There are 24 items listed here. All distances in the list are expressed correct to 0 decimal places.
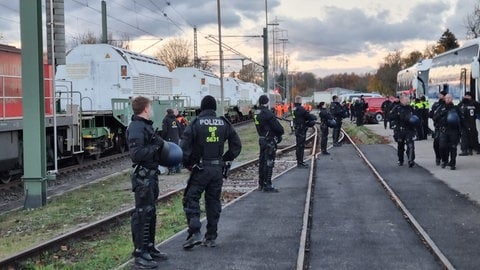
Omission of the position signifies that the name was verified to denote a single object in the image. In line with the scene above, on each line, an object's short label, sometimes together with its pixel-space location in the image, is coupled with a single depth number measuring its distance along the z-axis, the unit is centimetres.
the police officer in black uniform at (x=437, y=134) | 1591
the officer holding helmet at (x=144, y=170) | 662
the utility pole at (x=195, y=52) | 5709
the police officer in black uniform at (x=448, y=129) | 1530
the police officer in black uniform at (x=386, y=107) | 3419
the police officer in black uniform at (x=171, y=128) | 1577
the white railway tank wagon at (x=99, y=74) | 2227
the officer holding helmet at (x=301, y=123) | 1634
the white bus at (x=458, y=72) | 1879
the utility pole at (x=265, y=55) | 4782
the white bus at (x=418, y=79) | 3314
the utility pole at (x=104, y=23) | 3269
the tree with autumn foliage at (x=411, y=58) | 9992
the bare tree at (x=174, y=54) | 8134
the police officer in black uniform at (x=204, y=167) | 758
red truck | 4391
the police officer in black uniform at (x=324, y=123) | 2012
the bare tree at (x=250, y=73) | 10381
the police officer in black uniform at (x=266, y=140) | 1227
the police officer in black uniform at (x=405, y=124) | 1575
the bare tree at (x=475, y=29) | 6075
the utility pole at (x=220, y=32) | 3153
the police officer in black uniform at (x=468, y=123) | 1775
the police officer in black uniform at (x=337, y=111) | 2353
